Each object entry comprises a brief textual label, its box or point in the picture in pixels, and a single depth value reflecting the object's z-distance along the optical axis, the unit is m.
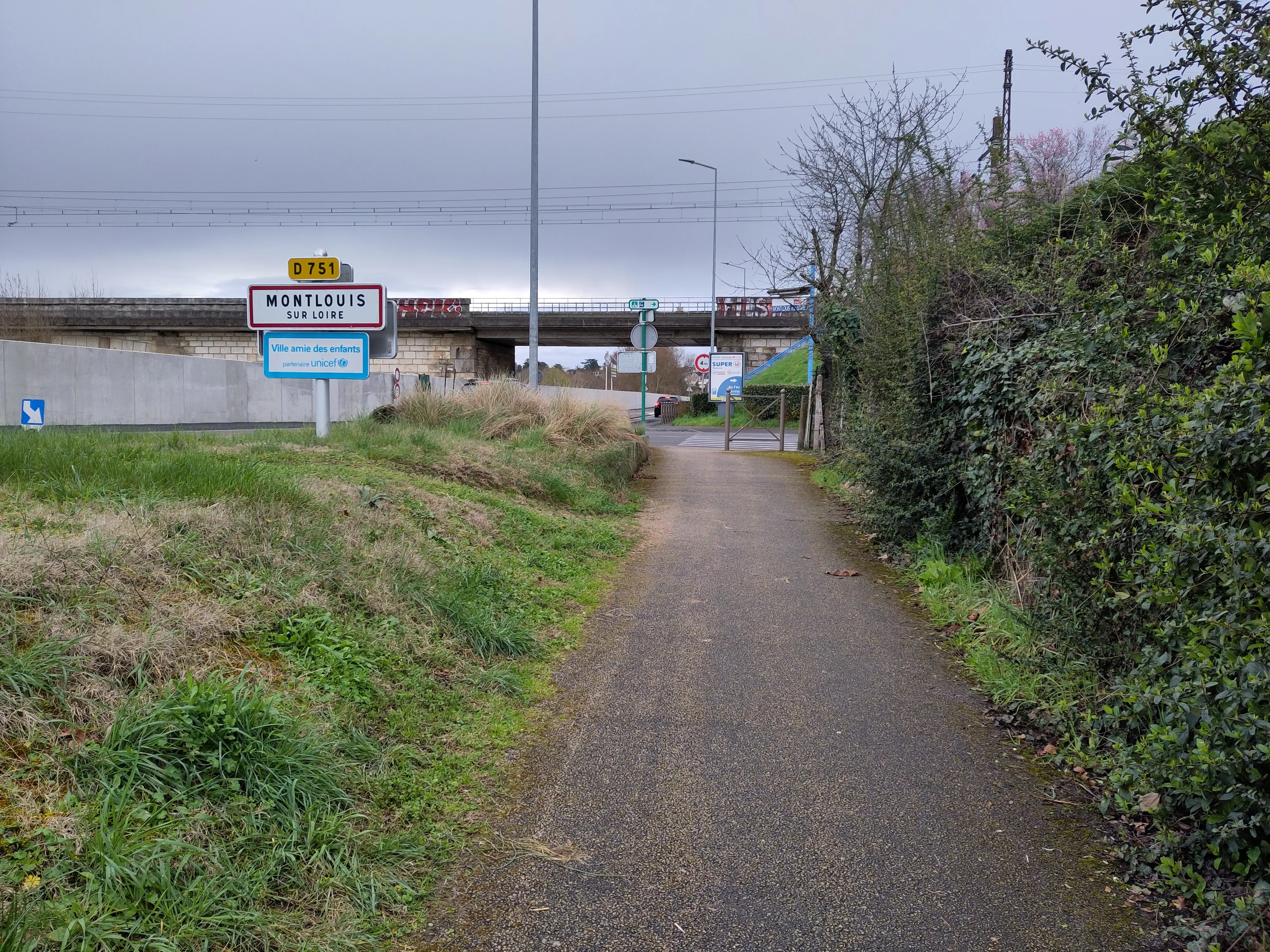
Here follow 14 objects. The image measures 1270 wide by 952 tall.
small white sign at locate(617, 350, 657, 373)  20.67
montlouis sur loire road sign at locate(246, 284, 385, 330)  10.41
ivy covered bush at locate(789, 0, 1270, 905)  2.88
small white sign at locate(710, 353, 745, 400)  33.69
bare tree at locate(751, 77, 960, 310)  15.62
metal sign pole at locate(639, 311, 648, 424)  19.78
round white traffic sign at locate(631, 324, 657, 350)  20.27
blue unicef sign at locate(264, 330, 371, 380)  10.54
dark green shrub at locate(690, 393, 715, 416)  51.50
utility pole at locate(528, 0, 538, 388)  18.86
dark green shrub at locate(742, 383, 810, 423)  41.69
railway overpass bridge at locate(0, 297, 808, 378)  54.56
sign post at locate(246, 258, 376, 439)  10.44
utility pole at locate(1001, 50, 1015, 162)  27.61
